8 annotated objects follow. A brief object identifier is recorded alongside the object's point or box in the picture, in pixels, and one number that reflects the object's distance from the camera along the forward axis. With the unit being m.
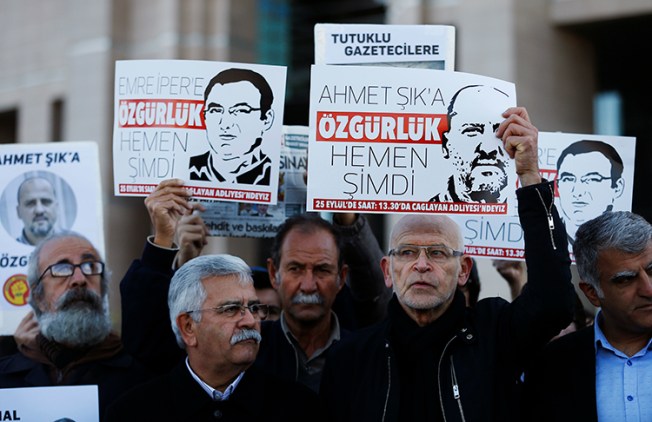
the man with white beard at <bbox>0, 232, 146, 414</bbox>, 4.79
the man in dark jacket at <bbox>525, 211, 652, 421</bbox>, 3.86
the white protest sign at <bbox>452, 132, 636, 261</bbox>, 5.08
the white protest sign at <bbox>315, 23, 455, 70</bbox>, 5.03
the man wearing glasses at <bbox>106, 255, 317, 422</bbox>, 4.11
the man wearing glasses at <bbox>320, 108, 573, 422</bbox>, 3.84
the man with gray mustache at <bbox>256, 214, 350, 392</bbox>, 4.79
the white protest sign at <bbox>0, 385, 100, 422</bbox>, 4.59
